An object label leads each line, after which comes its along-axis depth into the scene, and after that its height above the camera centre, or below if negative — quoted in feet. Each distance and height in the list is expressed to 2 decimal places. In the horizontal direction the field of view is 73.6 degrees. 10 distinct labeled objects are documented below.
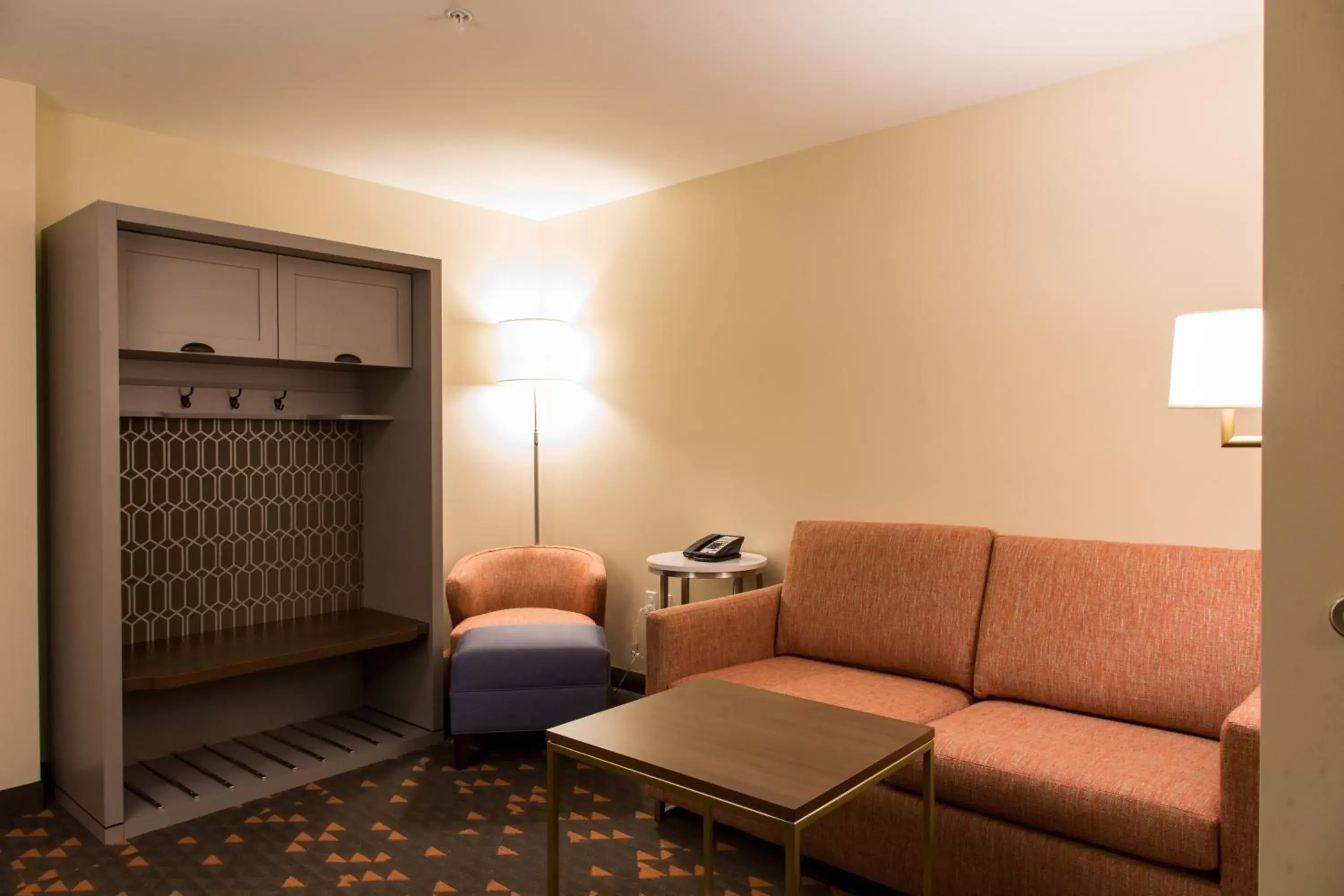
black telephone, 11.98 -1.53
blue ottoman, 11.23 -3.09
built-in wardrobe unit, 9.67 -0.97
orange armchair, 12.96 -2.27
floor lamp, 14.24 +1.39
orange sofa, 6.71 -2.52
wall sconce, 7.27 +0.60
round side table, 11.51 -1.72
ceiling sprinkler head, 8.31 +3.93
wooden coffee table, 5.76 -2.29
